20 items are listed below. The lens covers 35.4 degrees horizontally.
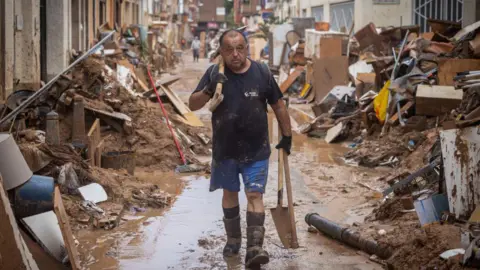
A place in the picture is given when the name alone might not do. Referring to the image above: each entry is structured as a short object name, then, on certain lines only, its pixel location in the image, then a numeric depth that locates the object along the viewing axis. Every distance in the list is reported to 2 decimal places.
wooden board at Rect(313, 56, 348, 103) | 21.09
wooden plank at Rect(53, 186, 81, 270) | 5.21
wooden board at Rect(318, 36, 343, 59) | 22.69
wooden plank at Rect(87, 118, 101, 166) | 9.45
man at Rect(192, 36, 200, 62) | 57.44
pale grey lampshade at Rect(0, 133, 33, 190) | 5.38
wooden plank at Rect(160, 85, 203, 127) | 13.91
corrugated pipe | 6.24
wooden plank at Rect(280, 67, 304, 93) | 24.80
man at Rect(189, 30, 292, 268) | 6.08
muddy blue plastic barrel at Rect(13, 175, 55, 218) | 5.71
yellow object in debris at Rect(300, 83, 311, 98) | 22.95
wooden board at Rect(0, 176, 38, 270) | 4.67
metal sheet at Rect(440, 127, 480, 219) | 6.05
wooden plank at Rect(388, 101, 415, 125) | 11.97
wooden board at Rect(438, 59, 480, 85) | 10.52
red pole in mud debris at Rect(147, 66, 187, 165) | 11.57
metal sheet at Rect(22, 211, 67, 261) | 5.76
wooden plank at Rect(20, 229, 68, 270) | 5.52
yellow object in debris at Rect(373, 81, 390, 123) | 12.85
